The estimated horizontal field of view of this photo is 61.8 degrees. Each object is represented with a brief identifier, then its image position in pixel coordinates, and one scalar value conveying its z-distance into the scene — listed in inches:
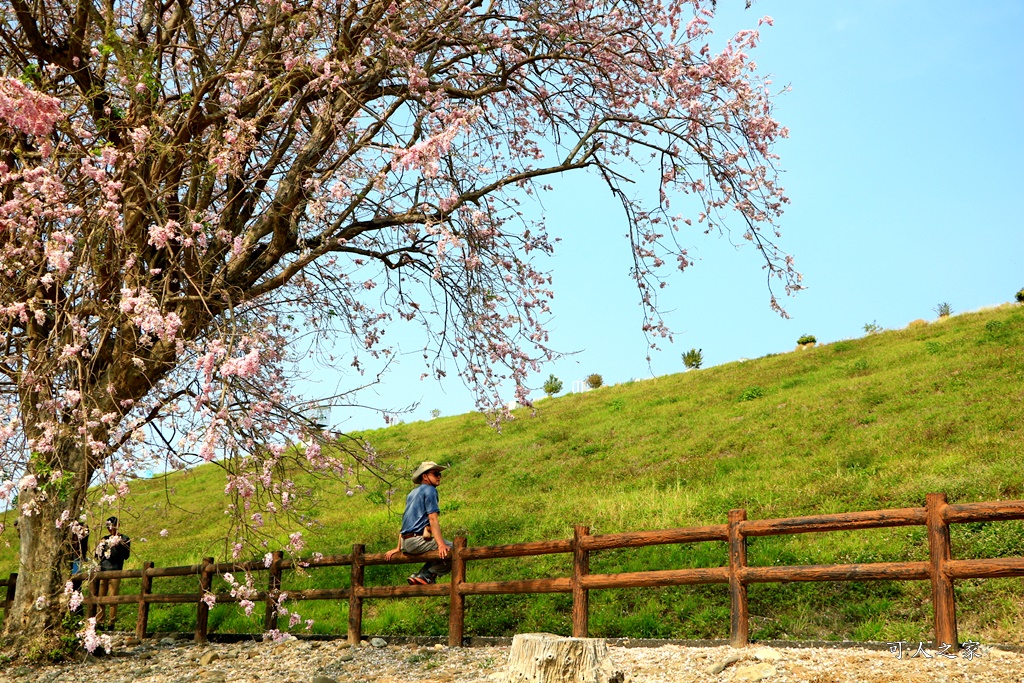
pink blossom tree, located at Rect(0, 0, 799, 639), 385.4
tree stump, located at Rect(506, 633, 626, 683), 253.4
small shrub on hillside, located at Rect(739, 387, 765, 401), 941.8
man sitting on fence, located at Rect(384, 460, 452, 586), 453.7
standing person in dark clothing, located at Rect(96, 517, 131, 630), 676.1
